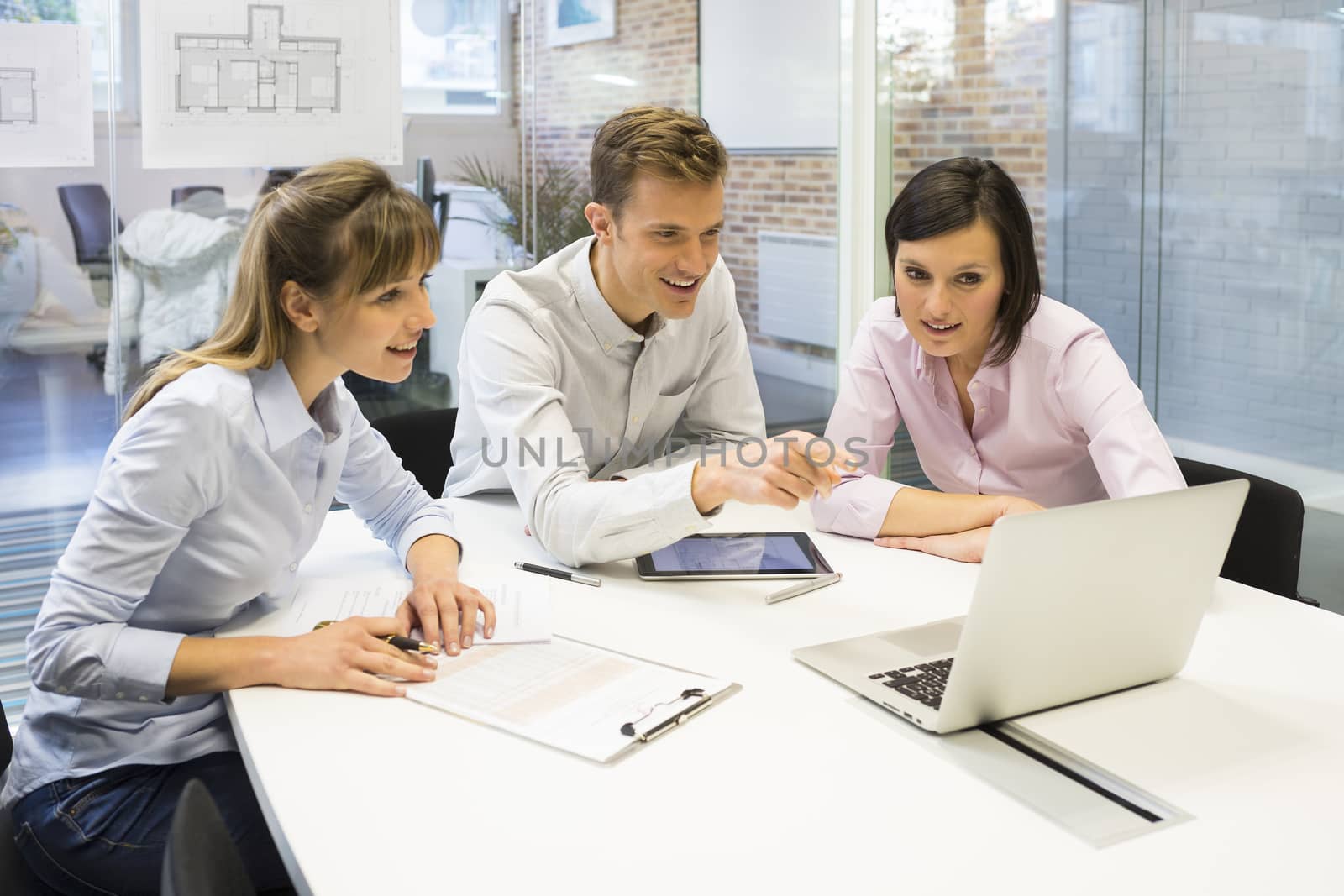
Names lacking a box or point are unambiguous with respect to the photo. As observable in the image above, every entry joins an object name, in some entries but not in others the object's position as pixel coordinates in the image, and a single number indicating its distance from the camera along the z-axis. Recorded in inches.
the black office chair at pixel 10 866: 55.2
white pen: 66.0
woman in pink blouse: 76.1
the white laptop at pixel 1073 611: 45.1
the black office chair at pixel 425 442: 95.5
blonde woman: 53.7
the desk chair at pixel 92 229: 122.0
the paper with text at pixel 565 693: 49.2
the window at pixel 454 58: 138.2
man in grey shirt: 68.7
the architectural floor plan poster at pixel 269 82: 125.6
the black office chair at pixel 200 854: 31.0
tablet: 69.9
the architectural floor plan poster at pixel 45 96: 116.8
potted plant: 146.6
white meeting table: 39.1
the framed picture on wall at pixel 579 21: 148.6
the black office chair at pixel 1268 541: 73.6
